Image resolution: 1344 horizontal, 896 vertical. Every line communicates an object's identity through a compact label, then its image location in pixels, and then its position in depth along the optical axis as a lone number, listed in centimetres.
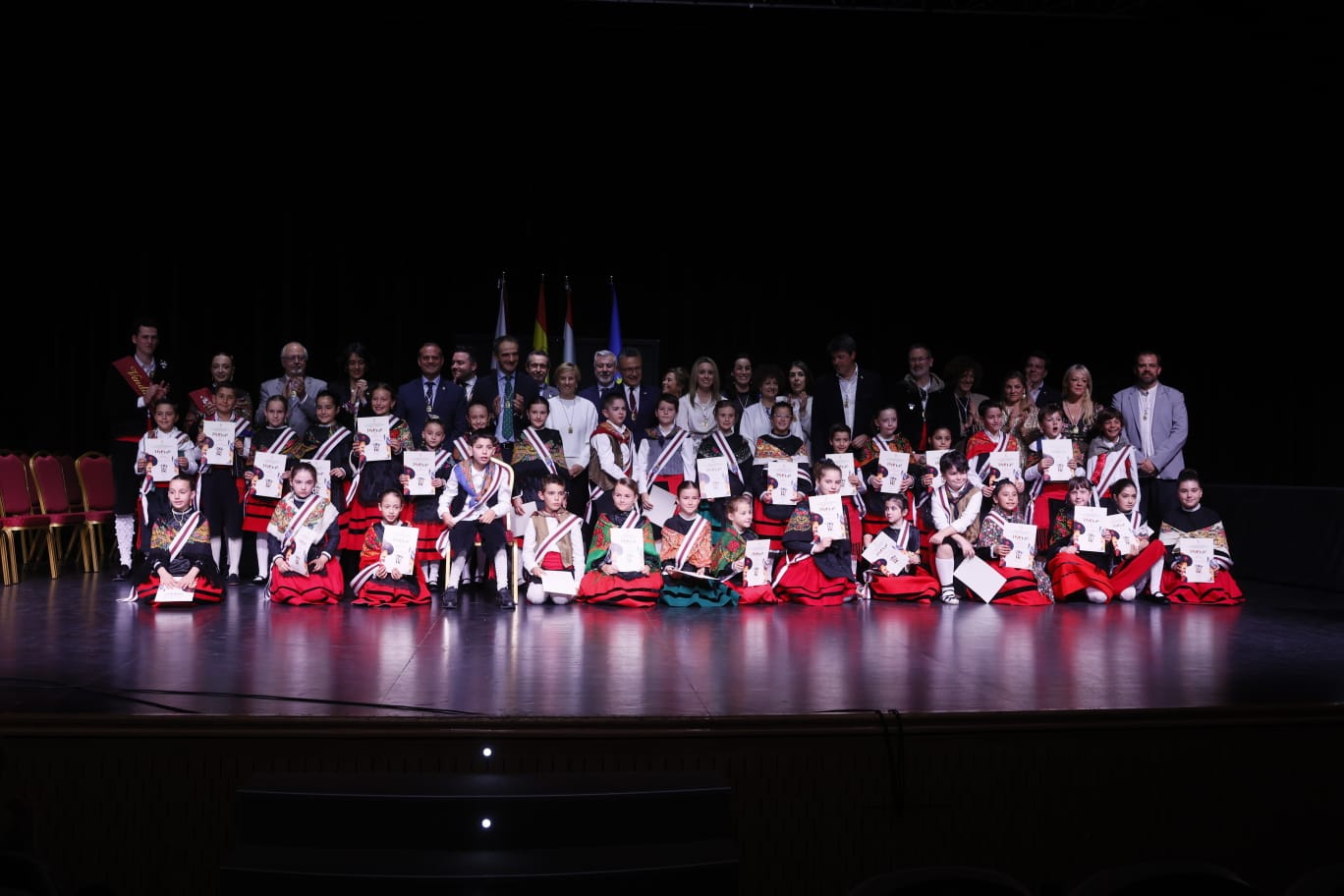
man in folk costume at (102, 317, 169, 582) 725
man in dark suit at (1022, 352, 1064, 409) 789
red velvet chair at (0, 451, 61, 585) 695
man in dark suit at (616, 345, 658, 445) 752
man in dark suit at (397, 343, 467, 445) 731
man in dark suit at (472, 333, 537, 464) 733
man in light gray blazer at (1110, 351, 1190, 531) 748
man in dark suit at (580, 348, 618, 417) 769
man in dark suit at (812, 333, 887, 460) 770
